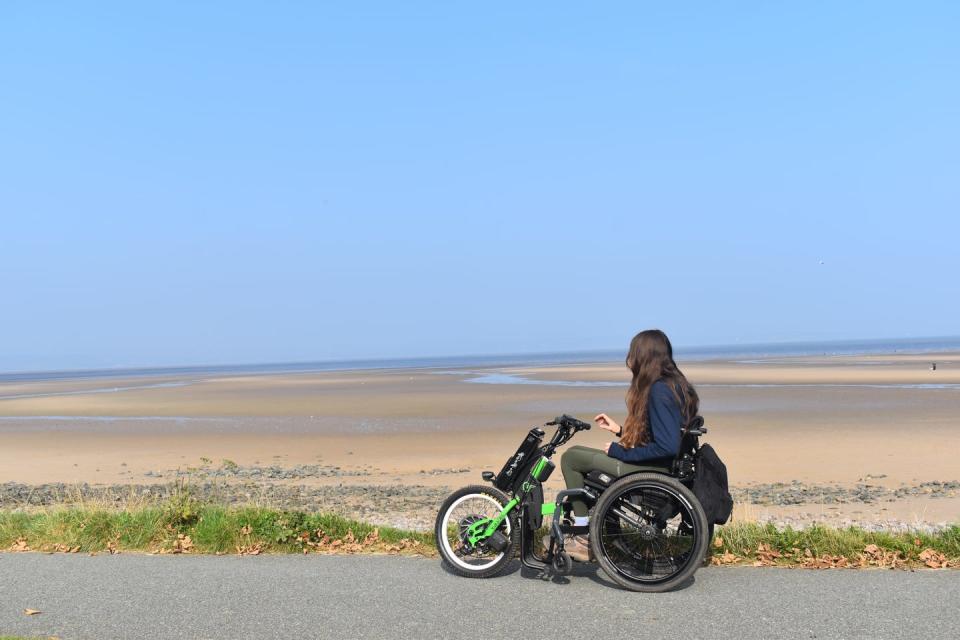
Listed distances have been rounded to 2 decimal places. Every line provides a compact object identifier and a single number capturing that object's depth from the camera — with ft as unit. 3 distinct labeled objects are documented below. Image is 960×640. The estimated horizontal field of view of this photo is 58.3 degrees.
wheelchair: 19.66
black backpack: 19.85
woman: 19.93
